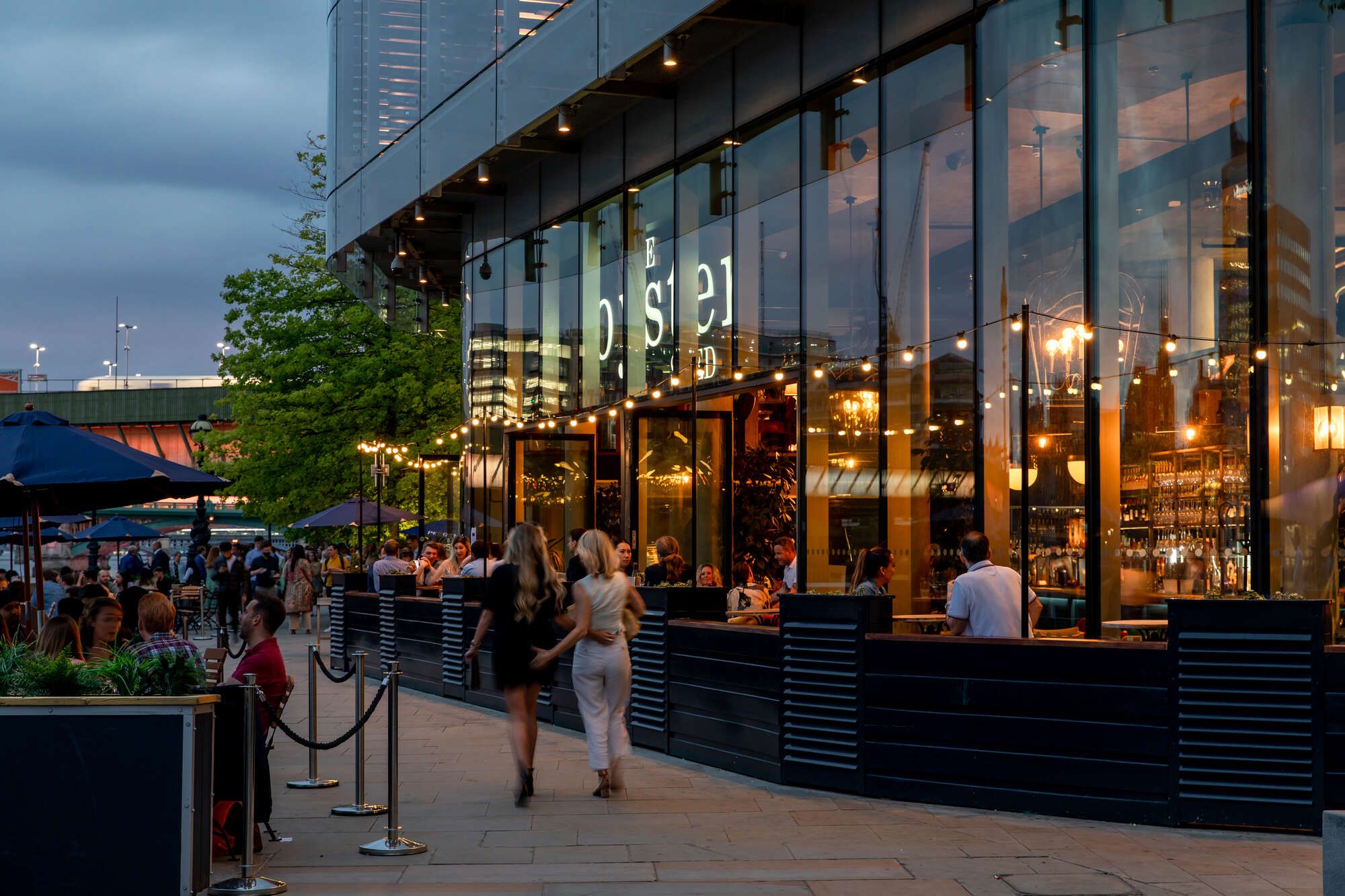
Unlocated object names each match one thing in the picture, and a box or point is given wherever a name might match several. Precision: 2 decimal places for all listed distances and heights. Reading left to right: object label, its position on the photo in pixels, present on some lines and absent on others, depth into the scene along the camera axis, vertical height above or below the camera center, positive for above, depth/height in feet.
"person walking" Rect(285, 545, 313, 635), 93.19 -4.18
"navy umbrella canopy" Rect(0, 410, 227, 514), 36.09 +1.51
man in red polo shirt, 28.96 -2.58
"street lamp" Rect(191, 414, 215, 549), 109.40 +0.86
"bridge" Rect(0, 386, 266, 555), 202.08 +15.89
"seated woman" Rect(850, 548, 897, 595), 37.68 -1.18
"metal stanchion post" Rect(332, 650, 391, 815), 31.24 -6.14
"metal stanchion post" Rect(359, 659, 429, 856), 27.02 -6.07
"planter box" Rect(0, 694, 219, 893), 21.65 -4.15
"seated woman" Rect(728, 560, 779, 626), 48.44 -2.71
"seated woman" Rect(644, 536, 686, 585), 46.93 -1.45
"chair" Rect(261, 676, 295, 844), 28.04 -3.76
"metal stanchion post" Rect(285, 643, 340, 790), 35.37 -5.60
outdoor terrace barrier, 27.89 -4.03
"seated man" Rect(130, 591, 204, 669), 29.30 -2.14
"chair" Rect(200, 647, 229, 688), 33.47 -3.34
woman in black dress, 32.42 -2.35
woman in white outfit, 32.96 -3.29
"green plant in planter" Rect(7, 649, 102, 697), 22.48 -2.47
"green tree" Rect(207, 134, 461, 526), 114.73 +10.84
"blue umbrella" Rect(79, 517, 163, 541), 113.39 -0.65
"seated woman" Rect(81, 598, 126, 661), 33.24 -2.38
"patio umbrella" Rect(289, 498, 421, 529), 92.22 +0.49
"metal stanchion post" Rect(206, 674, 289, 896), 24.17 -5.18
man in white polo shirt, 34.40 -1.87
